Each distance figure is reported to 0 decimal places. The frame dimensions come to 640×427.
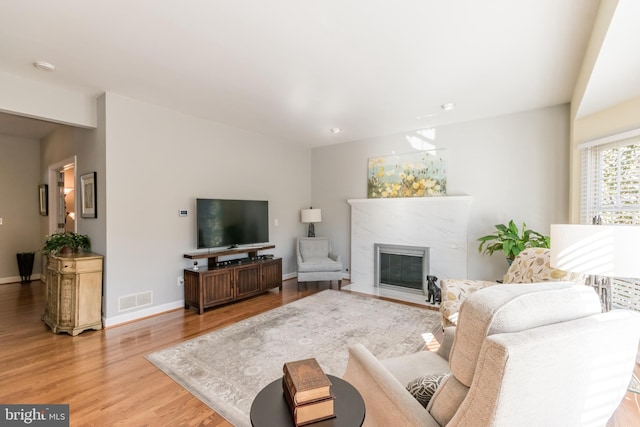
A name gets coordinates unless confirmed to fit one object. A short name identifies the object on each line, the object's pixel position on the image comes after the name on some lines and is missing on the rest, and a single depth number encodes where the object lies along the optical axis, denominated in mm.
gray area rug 2232
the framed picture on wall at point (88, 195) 3652
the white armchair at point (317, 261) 4969
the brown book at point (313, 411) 1052
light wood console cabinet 3195
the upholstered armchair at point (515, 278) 2508
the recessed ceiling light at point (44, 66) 2780
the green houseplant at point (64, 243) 3427
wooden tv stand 3912
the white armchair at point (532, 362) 814
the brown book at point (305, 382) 1067
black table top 1063
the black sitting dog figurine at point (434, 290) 4188
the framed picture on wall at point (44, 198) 5398
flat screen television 4246
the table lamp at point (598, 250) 1479
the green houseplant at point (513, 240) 3578
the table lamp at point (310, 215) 5754
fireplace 4500
